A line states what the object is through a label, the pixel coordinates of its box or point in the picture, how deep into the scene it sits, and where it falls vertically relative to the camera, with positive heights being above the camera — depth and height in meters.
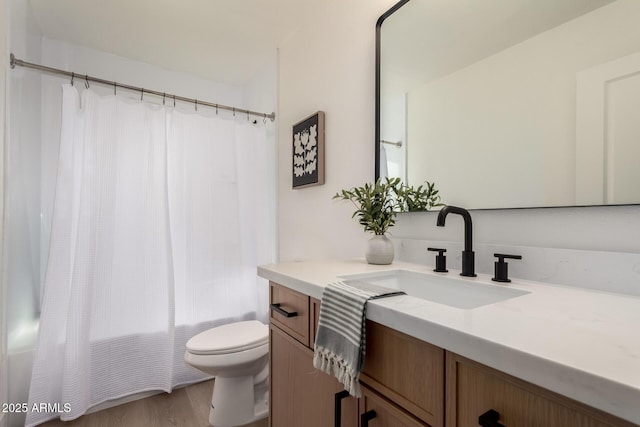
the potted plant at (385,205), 1.16 +0.02
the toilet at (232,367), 1.53 -0.82
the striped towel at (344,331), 0.67 -0.29
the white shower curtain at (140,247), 1.63 -0.23
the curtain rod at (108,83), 1.52 +0.75
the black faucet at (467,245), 0.92 -0.11
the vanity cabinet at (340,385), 0.57 -0.40
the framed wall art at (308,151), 1.74 +0.36
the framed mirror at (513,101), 0.75 +0.34
